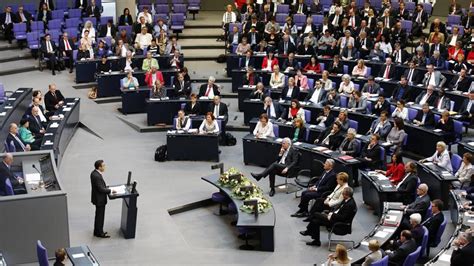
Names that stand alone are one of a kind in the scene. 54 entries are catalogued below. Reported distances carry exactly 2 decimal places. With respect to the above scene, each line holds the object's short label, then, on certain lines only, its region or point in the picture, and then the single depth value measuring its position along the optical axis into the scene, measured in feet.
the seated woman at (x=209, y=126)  63.00
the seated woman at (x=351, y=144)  57.47
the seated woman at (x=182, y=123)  63.98
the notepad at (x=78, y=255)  38.58
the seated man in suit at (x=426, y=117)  62.39
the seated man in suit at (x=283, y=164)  55.93
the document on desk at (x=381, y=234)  43.86
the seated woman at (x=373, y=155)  56.59
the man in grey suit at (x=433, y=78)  71.00
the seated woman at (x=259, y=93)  70.59
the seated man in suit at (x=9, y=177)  45.14
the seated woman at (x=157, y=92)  71.51
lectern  46.55
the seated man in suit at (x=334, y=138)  59.62
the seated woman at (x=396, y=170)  52.11
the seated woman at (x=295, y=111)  64.90
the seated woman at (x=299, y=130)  61.74
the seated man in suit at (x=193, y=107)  67.15
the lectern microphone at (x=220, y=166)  50.21
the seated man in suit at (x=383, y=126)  60.80
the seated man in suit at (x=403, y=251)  40.75
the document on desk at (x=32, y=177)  46.00
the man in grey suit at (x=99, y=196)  46.62
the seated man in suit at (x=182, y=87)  73.15
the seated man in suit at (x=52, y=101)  67.77
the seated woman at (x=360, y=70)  75.05
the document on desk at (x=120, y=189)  46.98
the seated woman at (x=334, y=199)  48.21
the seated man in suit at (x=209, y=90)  70.69
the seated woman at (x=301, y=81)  72.43
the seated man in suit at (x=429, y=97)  66.80
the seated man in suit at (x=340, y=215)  46.27
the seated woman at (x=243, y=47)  82.74
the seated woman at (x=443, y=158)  53.21
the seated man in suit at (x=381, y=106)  65.31
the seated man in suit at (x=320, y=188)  50.98
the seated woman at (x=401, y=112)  63.51
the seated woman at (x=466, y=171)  50.67
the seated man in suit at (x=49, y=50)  83.87
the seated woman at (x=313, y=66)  77.25
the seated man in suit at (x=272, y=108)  66.59
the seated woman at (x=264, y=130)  61.98
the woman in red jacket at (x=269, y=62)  78.48
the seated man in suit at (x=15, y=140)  55.77
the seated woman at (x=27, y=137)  58.85
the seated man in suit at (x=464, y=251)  38.73
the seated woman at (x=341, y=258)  37.58
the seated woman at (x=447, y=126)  60.49
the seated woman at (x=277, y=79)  73.72
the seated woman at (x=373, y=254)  38.40
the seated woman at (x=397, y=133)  59.47
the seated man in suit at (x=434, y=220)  43.68
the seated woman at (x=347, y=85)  70.18
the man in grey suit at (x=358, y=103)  66.08
